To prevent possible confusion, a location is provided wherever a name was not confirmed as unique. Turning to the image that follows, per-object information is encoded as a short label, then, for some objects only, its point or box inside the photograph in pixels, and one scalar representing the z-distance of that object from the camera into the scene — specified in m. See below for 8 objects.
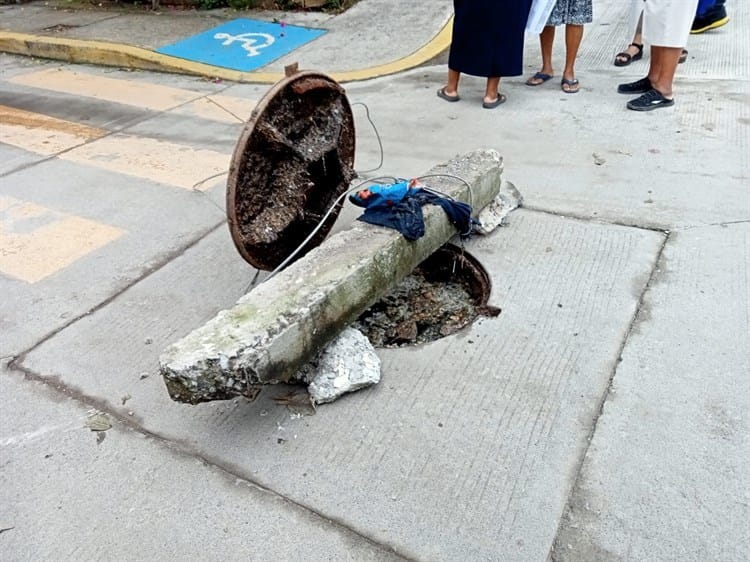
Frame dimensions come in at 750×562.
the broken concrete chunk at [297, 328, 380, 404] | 2.61
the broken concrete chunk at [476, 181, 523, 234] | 3.65
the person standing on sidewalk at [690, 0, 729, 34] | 6.61
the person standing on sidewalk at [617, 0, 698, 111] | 4.80
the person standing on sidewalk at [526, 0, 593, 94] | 5.33
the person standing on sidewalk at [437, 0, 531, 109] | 4.98
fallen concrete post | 2.30
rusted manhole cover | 2.88
